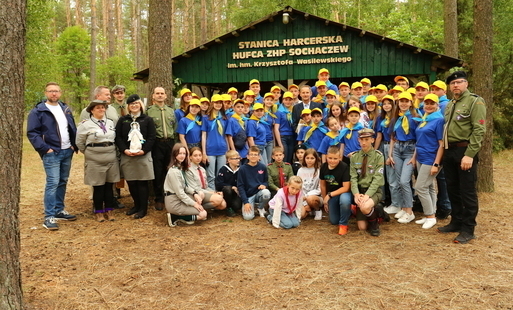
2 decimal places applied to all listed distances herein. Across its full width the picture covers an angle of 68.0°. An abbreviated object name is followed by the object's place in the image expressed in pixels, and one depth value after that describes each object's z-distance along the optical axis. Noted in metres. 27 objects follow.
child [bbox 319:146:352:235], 5.28
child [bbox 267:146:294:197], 6.26
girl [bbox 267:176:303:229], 5.47
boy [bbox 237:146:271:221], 6.00
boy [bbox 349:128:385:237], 5.09
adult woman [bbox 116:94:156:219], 5.82
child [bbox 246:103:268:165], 6.75
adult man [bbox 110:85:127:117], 6.51
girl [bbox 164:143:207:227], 5.60
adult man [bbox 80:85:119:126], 5.75
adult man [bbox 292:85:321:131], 7.16
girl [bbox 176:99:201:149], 6.37
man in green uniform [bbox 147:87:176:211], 6.32
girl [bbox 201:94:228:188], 6.45
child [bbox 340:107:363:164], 6.04
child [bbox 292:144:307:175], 6.42
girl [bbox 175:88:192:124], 6.77
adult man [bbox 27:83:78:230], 5.36
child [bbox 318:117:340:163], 6.21
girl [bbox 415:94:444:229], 5.12
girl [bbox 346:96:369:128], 6.31
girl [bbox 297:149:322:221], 5.87
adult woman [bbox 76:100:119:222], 5.54
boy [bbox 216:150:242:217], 6.18
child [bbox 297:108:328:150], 6.55
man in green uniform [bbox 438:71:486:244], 4.48
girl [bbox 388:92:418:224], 5.49
